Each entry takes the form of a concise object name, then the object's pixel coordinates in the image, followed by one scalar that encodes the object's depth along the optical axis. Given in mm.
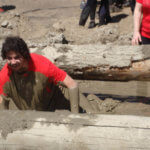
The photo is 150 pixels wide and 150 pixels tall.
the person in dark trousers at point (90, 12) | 15280
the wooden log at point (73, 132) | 3891
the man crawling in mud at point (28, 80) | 5137
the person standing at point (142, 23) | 6273
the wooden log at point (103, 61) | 6359
